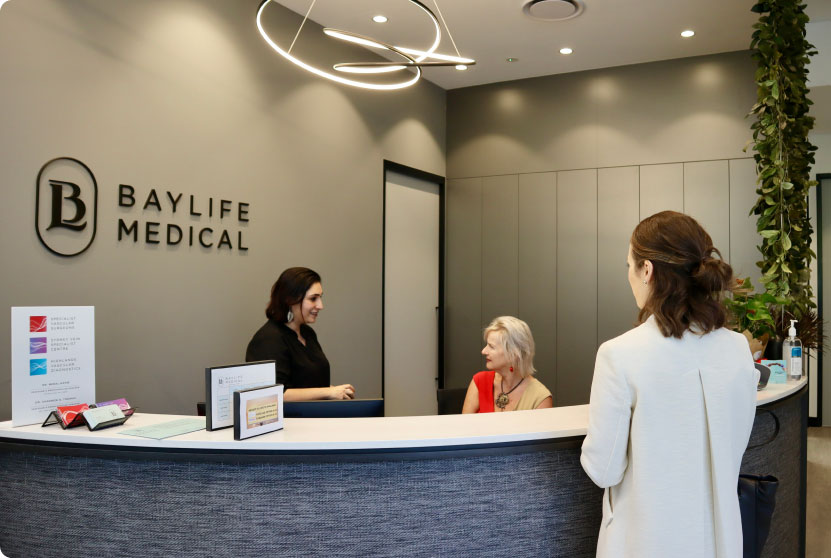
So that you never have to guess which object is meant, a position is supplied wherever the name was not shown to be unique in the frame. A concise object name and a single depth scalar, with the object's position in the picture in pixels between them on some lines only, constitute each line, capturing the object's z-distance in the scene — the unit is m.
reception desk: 1.96
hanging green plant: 3.95
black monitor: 2.45
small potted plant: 3.60
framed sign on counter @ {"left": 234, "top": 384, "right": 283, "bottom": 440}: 1.95
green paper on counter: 2.02
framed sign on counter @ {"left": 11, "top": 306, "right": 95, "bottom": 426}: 2.15
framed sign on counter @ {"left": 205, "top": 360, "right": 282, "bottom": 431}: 2.03
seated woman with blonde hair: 3.30
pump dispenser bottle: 3.39
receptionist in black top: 3.53
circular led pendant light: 3.20
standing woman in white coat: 1.73
